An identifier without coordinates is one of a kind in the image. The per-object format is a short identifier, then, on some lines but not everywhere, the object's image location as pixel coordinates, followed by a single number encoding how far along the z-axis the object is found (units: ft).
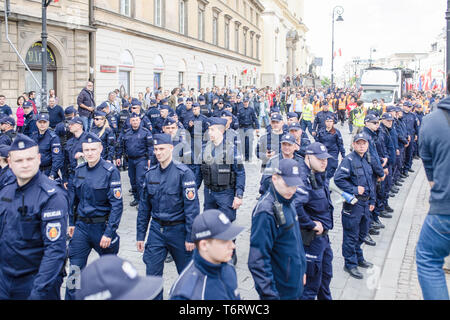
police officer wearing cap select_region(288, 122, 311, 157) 25.31
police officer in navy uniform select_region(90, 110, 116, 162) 31.94
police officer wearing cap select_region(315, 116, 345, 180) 34.50
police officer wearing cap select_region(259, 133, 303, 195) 21.19
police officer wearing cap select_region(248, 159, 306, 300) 12.22
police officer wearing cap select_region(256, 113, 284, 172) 29.48
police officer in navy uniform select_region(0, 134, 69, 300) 12.98
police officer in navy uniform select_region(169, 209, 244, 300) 9.34
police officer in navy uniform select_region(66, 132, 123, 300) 17.03
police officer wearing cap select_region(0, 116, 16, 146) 29.78
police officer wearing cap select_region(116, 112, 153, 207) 31.17
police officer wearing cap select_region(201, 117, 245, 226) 22.21
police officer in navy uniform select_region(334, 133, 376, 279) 21.26
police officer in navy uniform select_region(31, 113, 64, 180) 27.66
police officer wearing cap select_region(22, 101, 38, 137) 35.99
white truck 95.45
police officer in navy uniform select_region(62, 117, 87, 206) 25.90
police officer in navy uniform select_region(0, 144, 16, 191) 18.67
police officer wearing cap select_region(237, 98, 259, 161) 54.95
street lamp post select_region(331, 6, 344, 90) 104.01
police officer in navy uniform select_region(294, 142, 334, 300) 15.75
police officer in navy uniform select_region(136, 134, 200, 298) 16.53
